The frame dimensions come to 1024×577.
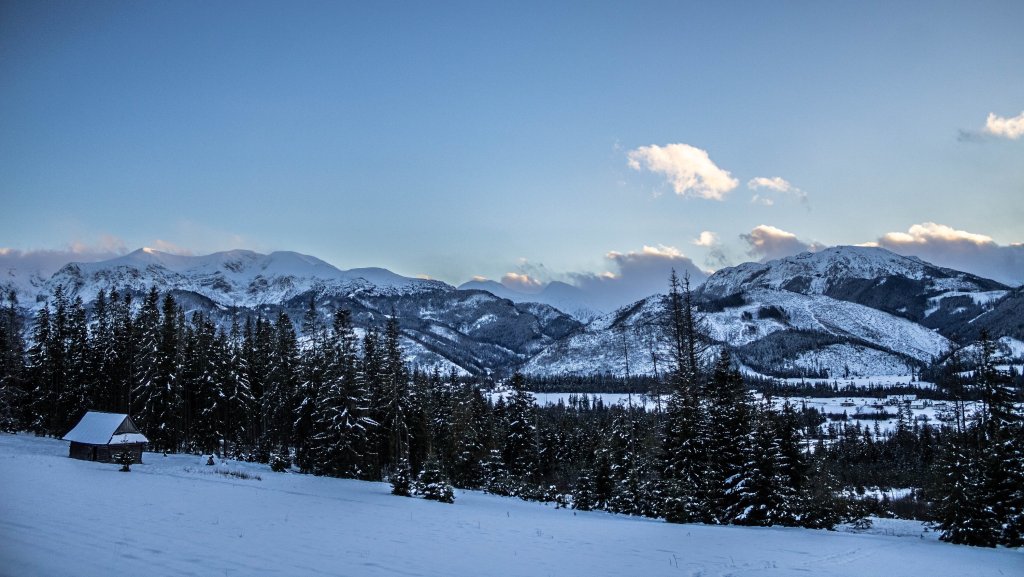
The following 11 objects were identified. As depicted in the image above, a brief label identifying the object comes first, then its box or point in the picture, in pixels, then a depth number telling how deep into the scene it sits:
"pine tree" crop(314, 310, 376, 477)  42.28
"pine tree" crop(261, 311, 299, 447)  53.19
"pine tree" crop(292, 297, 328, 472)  46.38
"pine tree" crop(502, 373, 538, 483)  55.44
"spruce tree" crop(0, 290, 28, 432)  51.56
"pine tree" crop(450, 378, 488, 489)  51.25
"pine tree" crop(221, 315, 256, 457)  54.47
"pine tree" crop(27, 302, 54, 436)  54.19
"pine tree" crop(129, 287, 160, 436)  50.09
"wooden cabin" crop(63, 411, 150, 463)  38.84
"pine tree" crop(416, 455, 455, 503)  31.50
